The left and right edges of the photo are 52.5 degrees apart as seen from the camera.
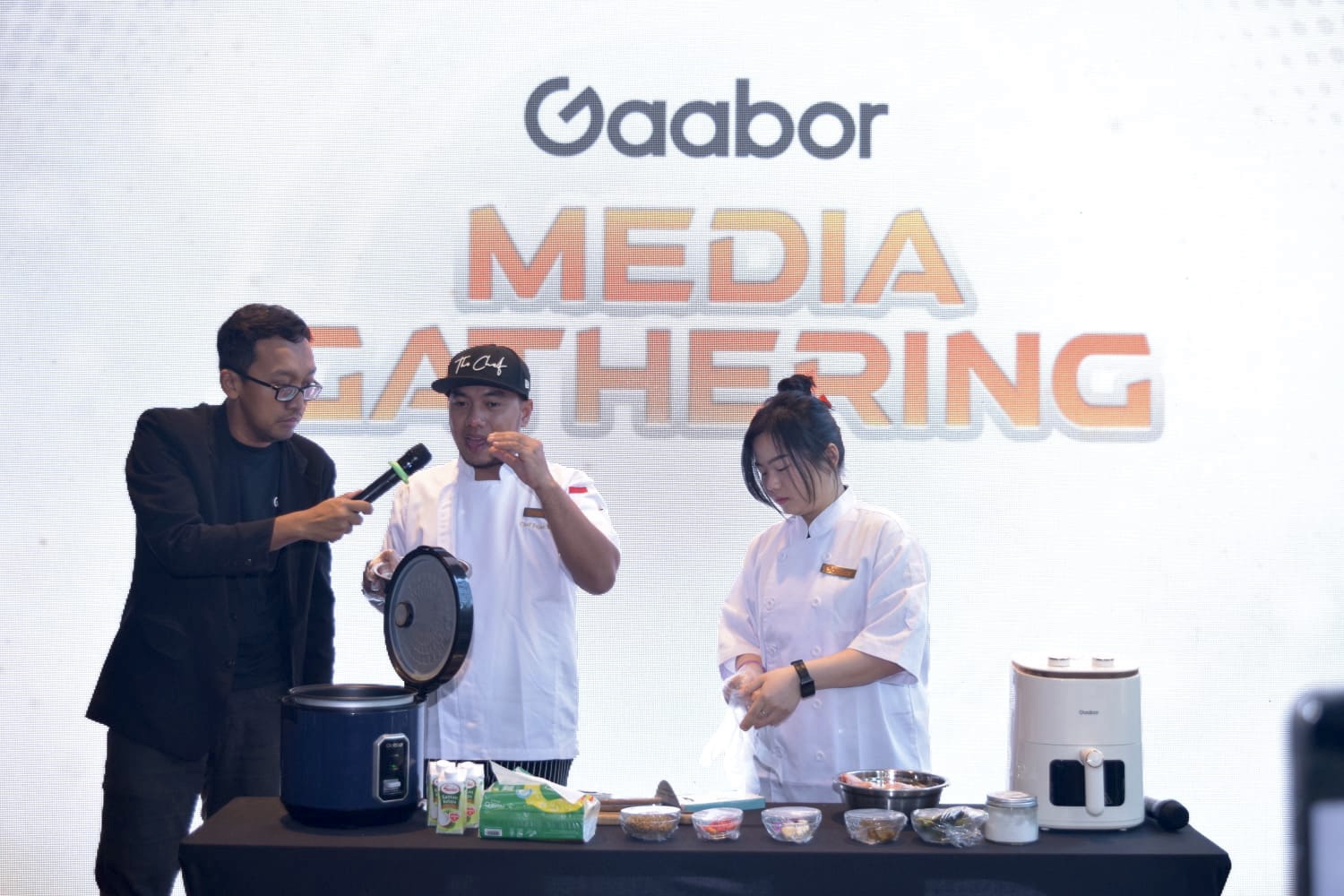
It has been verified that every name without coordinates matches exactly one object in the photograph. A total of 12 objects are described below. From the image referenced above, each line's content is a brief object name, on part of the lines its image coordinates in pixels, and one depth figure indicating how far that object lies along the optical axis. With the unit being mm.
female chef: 2574
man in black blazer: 2818
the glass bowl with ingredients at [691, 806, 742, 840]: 2082
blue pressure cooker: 2119
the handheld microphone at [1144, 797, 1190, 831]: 2172
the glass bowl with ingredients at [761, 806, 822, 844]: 2066
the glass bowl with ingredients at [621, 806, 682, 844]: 2072
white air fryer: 2172
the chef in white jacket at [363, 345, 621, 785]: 2861
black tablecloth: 2020
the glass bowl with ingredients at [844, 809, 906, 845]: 2064
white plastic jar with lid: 2084
